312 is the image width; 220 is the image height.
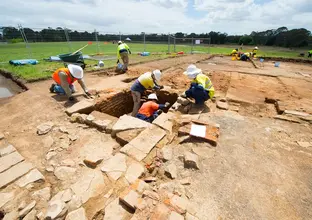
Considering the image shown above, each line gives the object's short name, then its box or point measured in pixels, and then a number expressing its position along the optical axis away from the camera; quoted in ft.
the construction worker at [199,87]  12.66
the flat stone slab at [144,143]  8.21
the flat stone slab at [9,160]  7.72
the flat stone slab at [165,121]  10.49
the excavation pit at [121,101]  15.87
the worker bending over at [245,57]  44.42
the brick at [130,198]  5.66
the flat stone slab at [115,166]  7.09
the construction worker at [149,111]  13.46
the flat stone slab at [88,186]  6.18
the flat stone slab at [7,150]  8.50
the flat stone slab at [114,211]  5.50
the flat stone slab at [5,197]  6.21
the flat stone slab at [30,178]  6.99
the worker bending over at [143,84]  14.79
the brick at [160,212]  5.23
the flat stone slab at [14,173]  6.99
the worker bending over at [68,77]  13.66
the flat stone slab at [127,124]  10.46
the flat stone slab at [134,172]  6.92
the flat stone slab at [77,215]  5.39
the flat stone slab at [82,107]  12.94
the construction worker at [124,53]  24.72
